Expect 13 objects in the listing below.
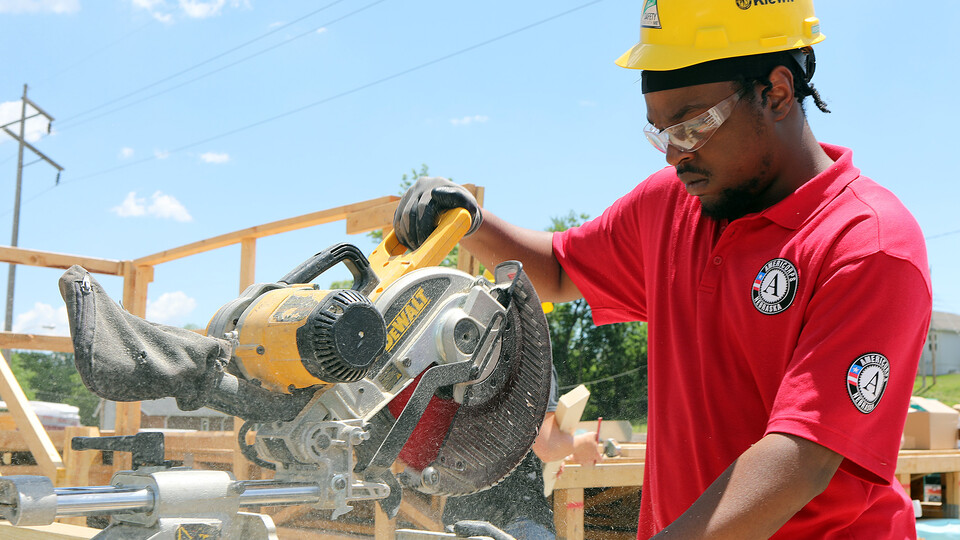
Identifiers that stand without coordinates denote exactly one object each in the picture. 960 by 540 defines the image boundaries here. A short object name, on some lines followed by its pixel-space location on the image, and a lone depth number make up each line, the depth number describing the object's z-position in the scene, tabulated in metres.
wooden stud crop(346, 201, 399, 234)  4.06
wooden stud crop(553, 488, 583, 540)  3.74
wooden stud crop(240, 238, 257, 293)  4.85
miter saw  1.20
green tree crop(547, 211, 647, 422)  26.12
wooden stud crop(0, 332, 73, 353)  5.10
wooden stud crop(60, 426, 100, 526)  4.57
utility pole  20.25
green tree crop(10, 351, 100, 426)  26.58
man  1.24
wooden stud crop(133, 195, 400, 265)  4.35
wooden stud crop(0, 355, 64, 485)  4.44
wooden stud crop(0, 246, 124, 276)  5.05
